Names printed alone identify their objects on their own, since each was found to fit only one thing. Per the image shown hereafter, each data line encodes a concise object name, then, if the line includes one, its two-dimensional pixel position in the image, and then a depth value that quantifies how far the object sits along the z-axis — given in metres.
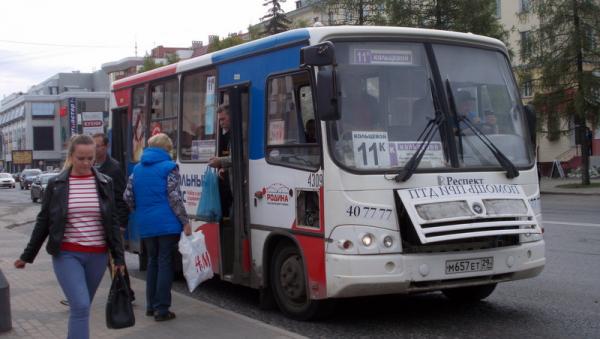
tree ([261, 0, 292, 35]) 56.34
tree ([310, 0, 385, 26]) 37.97
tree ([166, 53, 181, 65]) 67.41
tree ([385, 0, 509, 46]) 35.31
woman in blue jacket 7.35
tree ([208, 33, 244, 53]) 53.83
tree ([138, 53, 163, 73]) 70.56
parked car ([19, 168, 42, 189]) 59.91
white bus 6.74
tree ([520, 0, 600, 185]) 32.66
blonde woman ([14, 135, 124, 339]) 5.27
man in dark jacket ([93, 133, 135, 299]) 8.25
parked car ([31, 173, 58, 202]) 38.31
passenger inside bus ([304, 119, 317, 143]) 7.15
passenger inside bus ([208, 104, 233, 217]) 8.57
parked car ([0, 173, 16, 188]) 63.78
